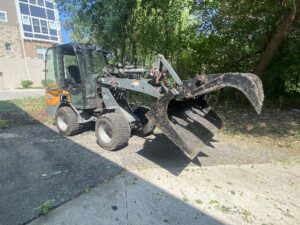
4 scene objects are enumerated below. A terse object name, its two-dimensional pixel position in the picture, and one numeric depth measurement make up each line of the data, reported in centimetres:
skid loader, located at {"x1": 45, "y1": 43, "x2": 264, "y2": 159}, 275
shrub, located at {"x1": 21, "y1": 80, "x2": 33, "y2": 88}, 1756
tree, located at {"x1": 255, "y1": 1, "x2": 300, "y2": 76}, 472
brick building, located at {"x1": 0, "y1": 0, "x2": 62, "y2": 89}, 1663
